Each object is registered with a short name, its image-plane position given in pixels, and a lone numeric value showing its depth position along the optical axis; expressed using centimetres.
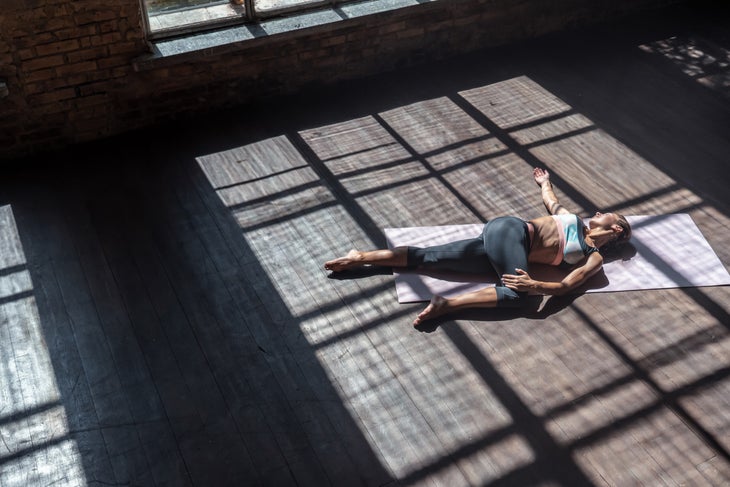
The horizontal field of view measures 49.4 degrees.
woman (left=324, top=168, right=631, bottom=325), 417
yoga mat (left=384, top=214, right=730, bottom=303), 429
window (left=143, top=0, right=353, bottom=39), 523
